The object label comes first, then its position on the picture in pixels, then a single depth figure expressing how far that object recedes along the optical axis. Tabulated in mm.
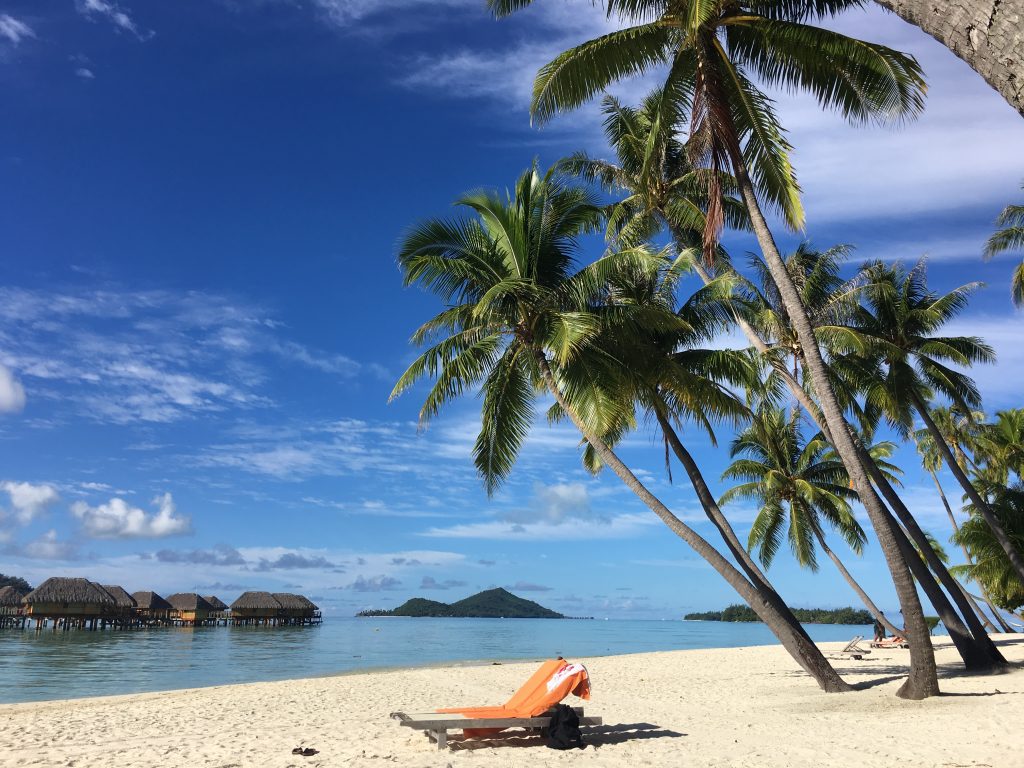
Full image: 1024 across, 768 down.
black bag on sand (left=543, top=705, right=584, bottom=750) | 7035
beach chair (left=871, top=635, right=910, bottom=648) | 26762
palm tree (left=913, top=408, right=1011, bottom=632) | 29453
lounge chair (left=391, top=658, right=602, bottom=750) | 6906
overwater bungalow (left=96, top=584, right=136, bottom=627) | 54688
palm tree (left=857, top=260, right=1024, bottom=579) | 17141
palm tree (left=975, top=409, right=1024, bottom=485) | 27422
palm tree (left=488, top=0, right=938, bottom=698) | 9648
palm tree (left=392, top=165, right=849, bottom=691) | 12711
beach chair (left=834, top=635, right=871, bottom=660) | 20484
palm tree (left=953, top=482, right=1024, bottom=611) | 21672
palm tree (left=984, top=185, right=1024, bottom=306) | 17734
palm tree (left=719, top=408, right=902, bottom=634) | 24641
